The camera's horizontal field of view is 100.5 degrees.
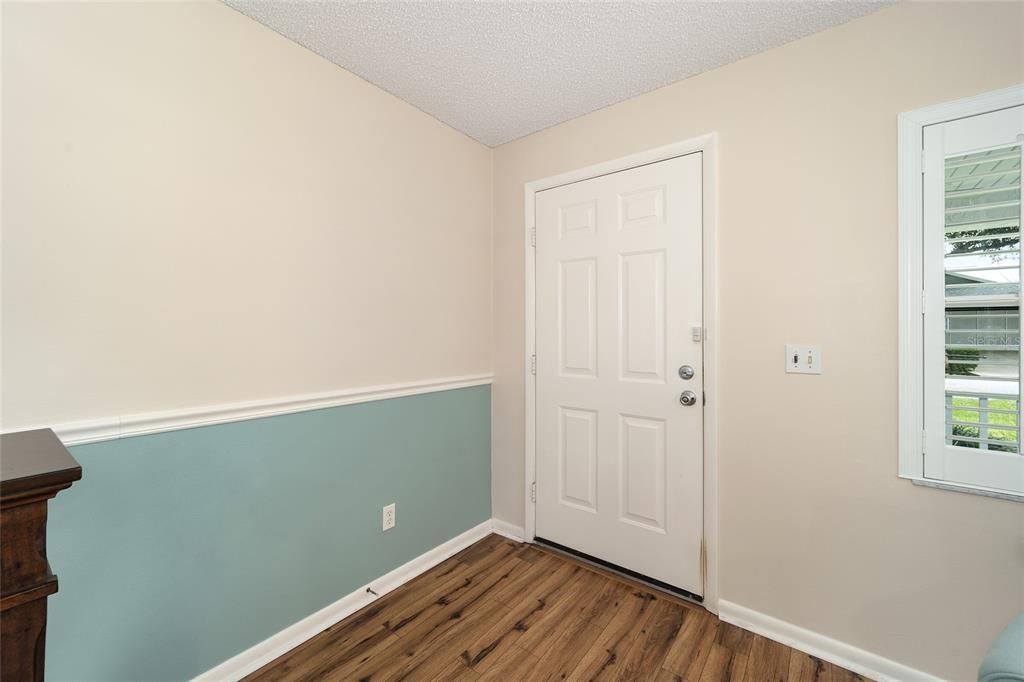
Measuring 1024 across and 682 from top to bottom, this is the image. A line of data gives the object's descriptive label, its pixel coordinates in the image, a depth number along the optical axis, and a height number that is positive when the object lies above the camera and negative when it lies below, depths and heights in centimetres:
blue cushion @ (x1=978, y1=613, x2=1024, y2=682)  67 -53
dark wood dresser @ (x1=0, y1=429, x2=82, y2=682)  69 -37
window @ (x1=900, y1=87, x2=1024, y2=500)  135 +15
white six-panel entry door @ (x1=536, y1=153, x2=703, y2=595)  197 -15
